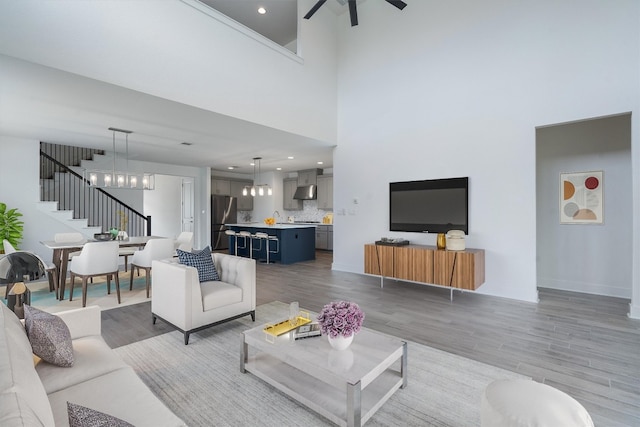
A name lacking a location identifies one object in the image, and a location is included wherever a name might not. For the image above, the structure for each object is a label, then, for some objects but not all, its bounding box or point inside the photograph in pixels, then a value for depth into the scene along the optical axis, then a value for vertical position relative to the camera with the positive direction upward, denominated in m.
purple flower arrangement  2.00 -0.70
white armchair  2.96 -0.83
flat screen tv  4.90 +0.16
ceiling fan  3.99 +2.81
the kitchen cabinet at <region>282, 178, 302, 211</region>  10.76 +0.69
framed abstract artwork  4.64 +0.27
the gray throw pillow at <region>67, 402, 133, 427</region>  0.82 -0.56
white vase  2.04 -0.85
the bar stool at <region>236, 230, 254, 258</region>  7.88 -0.59
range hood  10.09 +0.73
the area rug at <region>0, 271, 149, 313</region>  4.13 -1.22
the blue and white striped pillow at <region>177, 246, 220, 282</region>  3.39 -0.54
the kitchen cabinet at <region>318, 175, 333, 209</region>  9.77 +0.73
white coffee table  1.79 -0.97
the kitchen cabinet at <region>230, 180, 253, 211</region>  11.07 +0.65
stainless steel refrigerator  10.04 -0.10
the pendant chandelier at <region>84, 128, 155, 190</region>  5.02 +0.60
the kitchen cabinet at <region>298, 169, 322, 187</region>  10.12 +1.27
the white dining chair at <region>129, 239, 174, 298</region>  4.73 -0.62
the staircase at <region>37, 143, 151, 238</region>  6.46 +0.36
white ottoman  1.26 -0.84
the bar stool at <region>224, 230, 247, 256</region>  8.19 -0.64
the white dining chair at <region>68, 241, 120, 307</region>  4.10 -0.67
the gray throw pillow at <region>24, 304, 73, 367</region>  1.58 -0.66
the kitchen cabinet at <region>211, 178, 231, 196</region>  10.48 +0.95
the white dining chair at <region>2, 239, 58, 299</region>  4.20 -0.92
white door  9.63 +0.29
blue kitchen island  7.27 -0.73
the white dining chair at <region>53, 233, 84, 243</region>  4.90 -0.39
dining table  4.38 -0.53
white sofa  0.82 -0.83
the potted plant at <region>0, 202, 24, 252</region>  5.39 -0.21
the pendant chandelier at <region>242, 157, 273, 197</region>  8.03 +0.65
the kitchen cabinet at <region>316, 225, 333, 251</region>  9.63 -0.72
